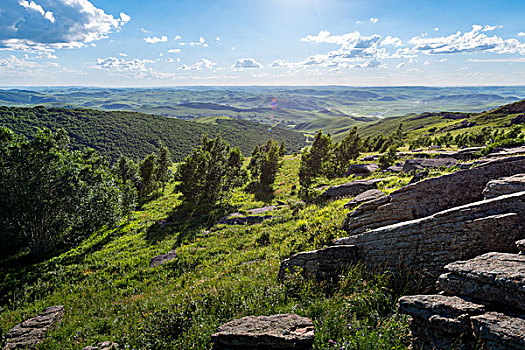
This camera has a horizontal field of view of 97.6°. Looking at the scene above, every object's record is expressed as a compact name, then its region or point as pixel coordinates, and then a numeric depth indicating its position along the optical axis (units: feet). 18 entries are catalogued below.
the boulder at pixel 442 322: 18.66
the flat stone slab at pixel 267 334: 21.21
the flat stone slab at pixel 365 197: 51.03
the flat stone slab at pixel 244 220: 79.50
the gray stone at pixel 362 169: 115.03
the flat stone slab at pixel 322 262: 32.09
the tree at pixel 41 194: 64.13
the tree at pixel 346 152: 148.66
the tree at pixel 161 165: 165.37
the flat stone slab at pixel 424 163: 76.79
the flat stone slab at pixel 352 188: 71.39
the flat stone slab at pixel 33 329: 34.08
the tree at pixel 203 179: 110.73
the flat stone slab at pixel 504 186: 29.89
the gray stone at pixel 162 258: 57.06
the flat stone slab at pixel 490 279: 18.78
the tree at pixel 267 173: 140.66
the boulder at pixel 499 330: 16.39
